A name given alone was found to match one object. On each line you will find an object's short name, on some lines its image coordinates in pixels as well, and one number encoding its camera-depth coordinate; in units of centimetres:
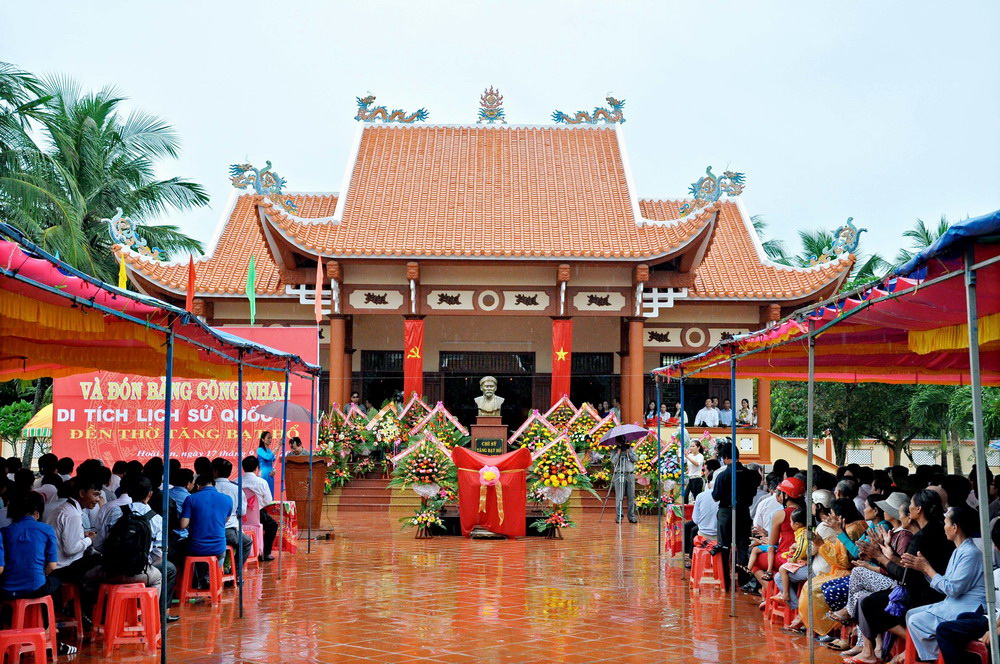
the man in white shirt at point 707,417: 2027
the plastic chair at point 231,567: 903
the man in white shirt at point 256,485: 1014
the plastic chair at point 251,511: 1034
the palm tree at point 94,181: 2020
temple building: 1908
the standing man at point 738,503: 905
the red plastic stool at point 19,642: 595
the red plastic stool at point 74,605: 686
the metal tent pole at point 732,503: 819
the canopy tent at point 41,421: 1792
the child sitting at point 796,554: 758
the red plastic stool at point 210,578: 843
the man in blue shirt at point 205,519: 834
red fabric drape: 1301
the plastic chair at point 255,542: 1048
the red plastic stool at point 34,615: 610
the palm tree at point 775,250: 3693
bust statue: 1652
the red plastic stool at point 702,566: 950
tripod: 1560
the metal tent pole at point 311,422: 1185
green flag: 1511
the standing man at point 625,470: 1582
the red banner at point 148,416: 1641
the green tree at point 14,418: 2339
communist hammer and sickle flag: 1908
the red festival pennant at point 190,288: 876
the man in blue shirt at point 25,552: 607
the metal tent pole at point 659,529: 1182
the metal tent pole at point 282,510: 1075
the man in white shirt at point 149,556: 682
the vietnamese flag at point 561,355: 1898
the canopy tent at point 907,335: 410
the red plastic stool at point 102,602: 681
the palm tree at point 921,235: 2919
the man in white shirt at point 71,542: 669
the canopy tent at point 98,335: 501
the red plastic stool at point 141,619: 669
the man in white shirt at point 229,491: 923
